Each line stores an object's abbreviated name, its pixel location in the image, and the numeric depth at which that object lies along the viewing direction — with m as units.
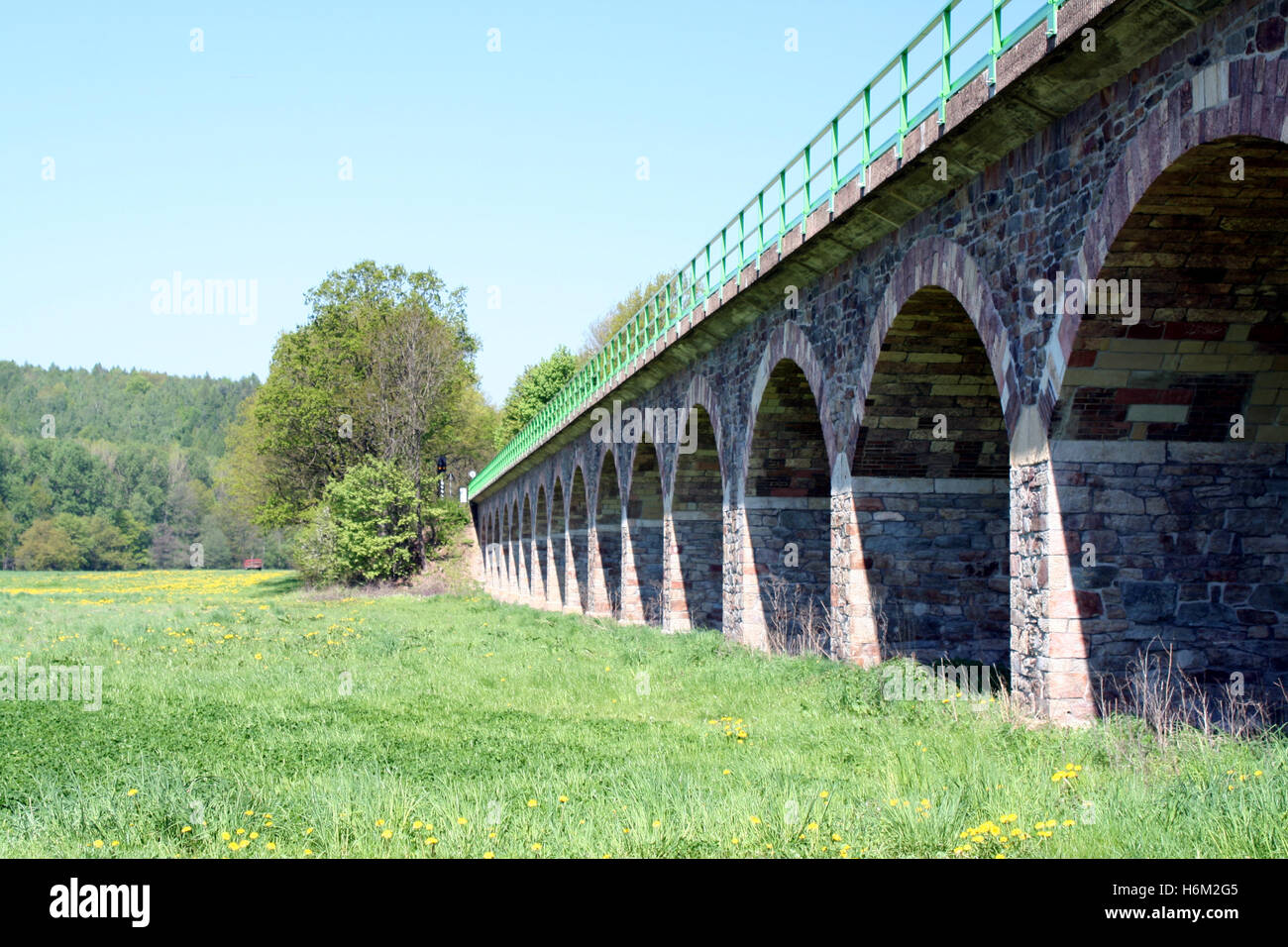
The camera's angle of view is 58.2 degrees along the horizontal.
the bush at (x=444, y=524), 47.44
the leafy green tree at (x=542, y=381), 61.66
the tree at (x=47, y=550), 98.19
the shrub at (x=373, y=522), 42.69
